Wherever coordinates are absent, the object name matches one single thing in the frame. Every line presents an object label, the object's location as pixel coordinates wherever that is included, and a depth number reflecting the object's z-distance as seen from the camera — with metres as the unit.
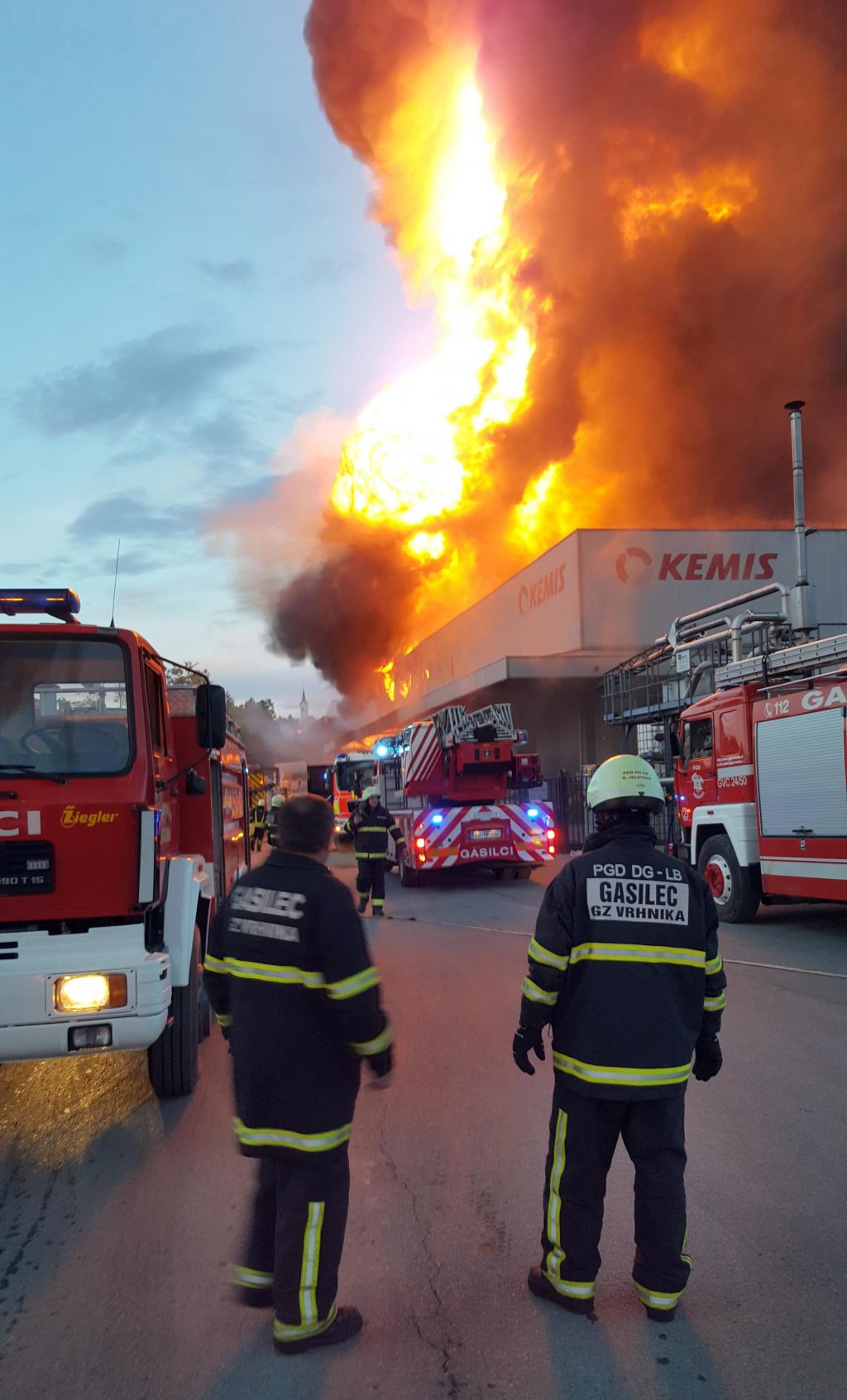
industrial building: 27.83
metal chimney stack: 14.55
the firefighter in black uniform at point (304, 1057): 2.79
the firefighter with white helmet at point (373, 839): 12.08
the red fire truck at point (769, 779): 9.56
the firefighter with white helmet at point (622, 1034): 2.90
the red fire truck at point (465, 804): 14.99
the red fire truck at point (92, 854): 4.16
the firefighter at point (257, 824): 13.81
